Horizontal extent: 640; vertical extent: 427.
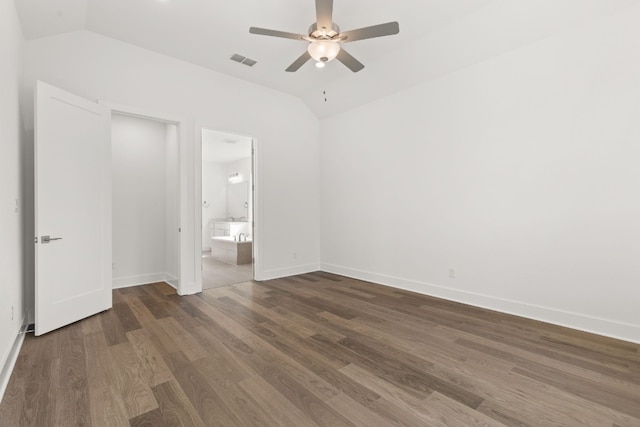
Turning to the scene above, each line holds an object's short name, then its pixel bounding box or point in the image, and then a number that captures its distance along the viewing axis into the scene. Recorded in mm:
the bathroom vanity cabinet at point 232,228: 8328
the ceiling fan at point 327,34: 2539
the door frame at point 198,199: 4324
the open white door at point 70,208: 2859
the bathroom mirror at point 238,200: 9180
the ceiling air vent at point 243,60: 4090
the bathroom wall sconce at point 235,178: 9447
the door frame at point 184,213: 4188
